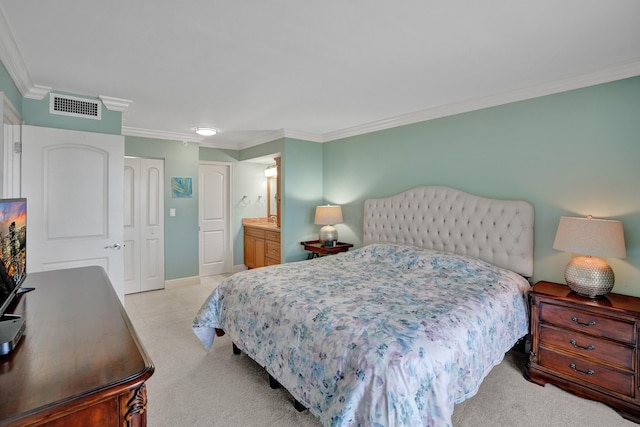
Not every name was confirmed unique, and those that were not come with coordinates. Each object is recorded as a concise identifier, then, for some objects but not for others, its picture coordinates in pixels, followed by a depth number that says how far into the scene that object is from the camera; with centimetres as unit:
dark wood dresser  77
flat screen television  107
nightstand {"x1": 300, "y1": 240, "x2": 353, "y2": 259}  440
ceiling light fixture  442
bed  155
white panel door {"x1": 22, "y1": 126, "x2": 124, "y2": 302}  280
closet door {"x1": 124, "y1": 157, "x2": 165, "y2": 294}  469
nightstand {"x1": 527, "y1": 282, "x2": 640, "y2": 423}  208
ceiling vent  298
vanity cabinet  503
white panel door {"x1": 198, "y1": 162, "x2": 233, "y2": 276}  564
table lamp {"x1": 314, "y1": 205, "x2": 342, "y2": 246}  449
